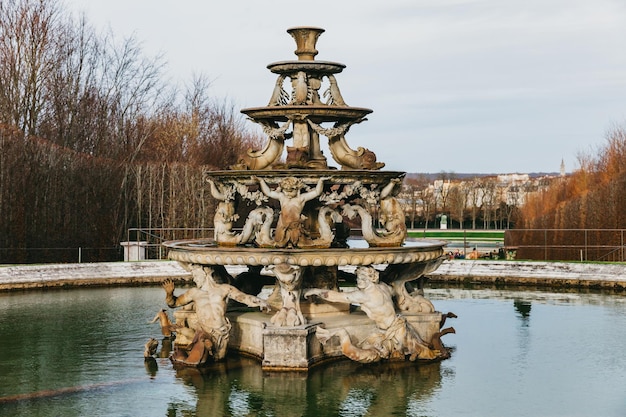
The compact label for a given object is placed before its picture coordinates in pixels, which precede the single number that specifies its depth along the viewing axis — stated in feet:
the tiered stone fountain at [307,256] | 48.70
